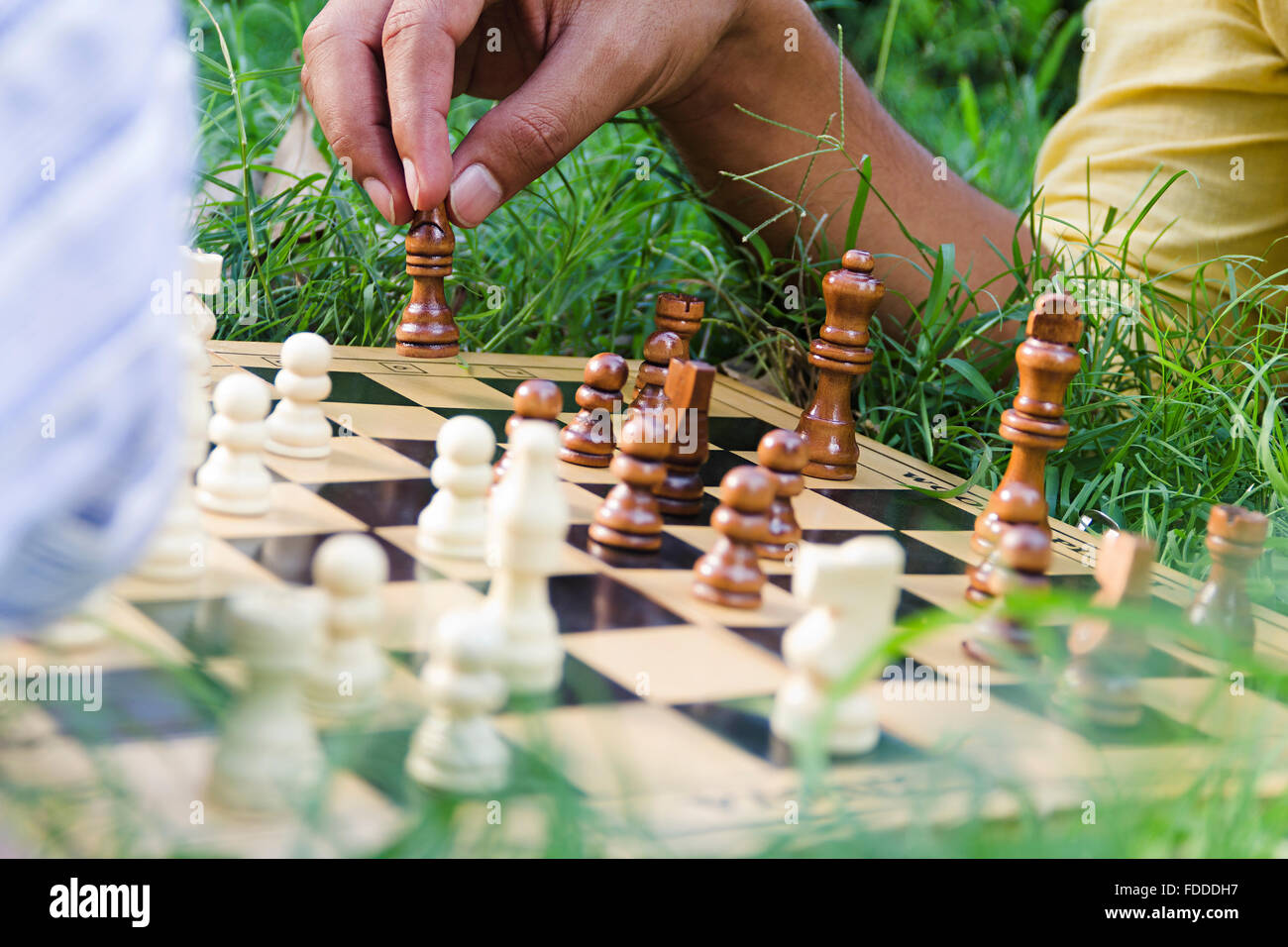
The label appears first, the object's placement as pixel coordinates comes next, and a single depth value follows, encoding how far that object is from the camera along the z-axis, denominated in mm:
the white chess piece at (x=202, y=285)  1277
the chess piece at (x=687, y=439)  1234
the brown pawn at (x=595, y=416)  1267
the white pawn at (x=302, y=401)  1232
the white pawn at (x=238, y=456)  1184
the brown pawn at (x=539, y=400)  1214
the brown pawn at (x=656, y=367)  1284
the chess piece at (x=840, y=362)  1290
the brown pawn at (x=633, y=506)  1198
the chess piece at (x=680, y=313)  1300
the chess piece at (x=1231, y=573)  1184
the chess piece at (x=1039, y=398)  1228
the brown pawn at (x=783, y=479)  1206
